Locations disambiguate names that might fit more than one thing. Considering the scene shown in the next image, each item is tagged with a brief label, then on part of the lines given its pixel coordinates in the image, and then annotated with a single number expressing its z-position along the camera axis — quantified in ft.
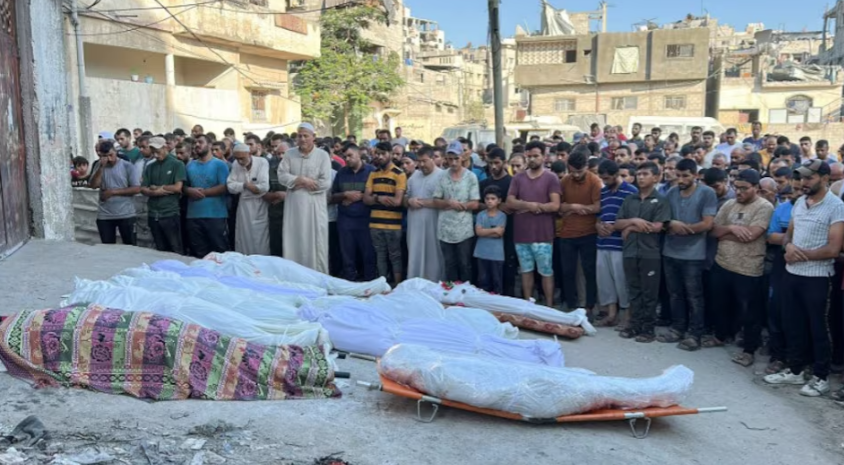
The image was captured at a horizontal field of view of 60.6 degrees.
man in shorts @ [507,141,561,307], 26.40
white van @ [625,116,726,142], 83.35
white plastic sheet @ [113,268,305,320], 19.52
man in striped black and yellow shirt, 29.19
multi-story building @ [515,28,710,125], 120.78
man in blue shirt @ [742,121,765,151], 44.62
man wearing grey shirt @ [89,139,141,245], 31.04
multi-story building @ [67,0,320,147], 55.93
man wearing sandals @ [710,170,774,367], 21.57
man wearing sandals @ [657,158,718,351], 22.85
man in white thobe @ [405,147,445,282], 28.94
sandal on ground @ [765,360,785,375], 20.66
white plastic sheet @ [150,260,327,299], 23.25
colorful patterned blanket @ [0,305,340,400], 14.94
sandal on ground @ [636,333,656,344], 23.65
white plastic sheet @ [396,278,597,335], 23.90
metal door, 24.63
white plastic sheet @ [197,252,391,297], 24.81
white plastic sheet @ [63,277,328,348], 17.56
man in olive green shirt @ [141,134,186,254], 30.32
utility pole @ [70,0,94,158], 50.67
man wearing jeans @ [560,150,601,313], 26.09
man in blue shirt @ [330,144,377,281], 30.17
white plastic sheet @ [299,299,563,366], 19.24
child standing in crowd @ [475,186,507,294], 27.09
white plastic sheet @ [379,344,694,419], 14.92
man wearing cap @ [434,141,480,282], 27.58
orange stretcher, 14.92
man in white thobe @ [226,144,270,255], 30.07
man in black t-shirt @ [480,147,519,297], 28.09
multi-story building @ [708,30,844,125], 120.78
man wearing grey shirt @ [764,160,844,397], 18.89
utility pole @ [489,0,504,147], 41.81
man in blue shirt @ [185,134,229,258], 30.48
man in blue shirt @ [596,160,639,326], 25.14
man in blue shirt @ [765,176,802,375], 20.85
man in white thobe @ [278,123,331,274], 29.22
